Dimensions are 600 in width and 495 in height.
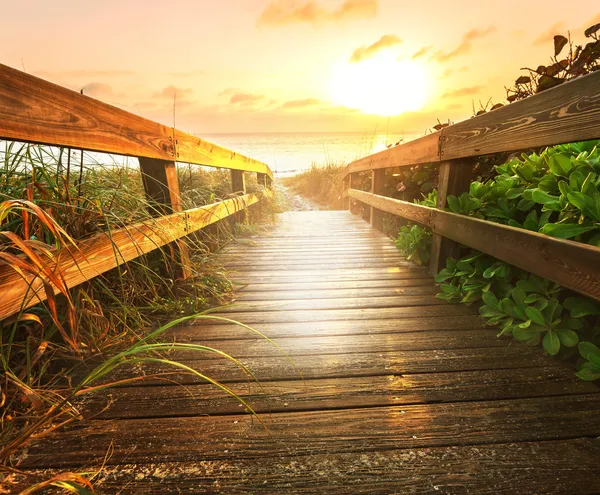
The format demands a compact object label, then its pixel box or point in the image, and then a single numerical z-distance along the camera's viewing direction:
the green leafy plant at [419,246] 2.95
